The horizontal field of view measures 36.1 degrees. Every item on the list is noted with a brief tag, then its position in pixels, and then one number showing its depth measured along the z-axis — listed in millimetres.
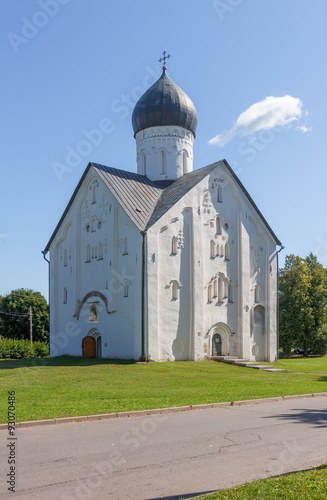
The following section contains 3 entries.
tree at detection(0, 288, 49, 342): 56781
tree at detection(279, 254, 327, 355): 47125
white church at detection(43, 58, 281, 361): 27078
